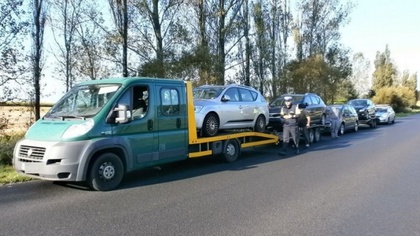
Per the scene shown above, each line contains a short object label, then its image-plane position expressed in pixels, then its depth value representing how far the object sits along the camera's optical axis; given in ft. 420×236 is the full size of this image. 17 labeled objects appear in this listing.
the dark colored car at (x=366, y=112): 88.92
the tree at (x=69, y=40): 58.46
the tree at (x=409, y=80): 266.36
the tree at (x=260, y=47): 95.91
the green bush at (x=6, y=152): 34.71
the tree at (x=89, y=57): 59.67
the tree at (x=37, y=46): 49.96
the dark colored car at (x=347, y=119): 70.49
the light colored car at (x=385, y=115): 99.50
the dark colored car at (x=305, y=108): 49.73
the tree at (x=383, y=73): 214.48
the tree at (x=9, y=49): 42.42
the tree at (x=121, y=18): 63.82
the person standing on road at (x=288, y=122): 42.80
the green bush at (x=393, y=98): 172.04
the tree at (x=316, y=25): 120.98
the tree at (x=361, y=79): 188.68
